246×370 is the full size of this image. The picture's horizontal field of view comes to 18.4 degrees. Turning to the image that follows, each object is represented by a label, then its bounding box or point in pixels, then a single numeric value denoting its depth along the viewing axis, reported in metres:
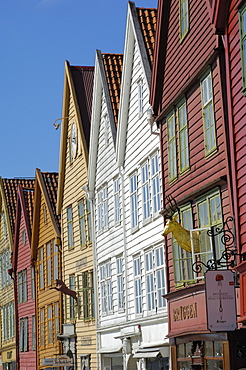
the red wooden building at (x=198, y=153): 15.08
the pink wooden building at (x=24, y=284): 39.47
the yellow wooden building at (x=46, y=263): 34.47
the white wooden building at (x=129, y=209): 22.34
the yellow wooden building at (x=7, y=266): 44.81
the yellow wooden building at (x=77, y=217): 29.95
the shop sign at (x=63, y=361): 30.17
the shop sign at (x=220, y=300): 14.42
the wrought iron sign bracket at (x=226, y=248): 14.68
